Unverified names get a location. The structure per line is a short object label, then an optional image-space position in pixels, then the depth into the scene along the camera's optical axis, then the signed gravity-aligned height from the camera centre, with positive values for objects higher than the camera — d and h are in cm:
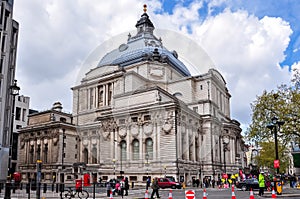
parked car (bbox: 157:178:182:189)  4256 -468
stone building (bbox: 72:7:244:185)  4841 +455
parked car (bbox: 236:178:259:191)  3616 -401
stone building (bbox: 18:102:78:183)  6969 +71
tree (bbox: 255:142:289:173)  6992 -220
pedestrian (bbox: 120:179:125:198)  2908 -349
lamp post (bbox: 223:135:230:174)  6946 +128
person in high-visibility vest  2579 -293
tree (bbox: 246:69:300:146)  3616 +395
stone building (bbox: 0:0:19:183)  3484 +807
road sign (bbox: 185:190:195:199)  1144 -164
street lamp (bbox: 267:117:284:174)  2823 +213
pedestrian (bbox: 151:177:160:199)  2426 -275
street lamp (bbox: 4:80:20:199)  1909 +170
